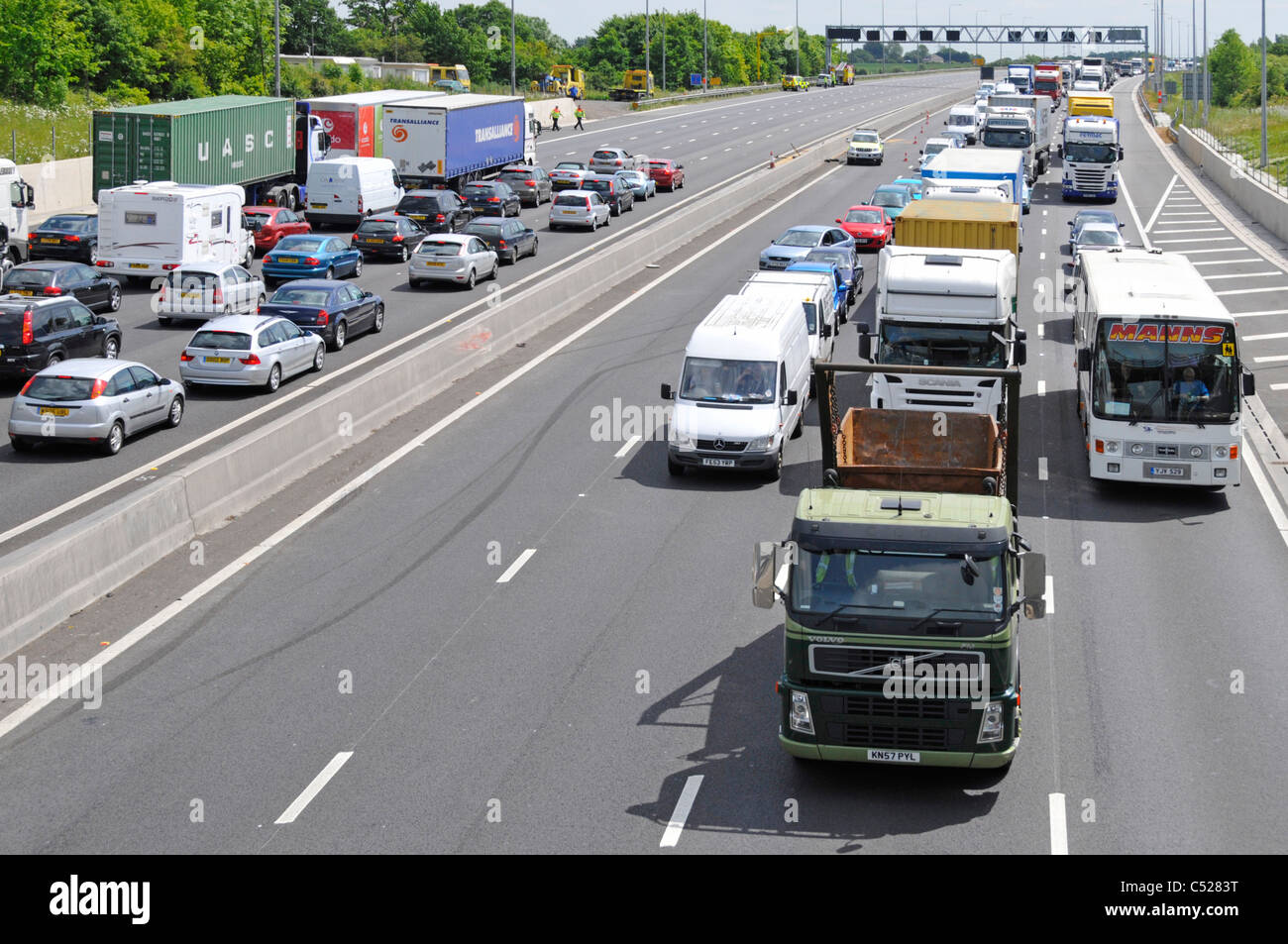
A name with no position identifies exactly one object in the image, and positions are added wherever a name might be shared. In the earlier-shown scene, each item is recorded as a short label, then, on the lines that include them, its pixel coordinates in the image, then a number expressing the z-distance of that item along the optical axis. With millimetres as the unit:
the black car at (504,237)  44812
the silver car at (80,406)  23875
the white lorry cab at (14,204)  43688
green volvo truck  12500
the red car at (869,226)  47594
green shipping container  45969
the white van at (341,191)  49469
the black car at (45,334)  28047
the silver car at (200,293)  34625
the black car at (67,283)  33750
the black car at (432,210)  49344
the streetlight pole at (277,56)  62403
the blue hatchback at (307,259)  39094
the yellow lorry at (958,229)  30094
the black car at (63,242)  41219
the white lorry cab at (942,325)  24297
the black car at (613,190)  56312
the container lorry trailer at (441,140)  55438
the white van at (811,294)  28047
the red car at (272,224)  44906
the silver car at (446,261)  40344
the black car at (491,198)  53750
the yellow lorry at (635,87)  124744
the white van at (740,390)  23453
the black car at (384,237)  45062
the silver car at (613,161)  63875
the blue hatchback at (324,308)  32031
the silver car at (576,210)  52281
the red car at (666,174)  64000
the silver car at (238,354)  28250
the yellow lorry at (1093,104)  76312
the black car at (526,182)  58969
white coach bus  22484
